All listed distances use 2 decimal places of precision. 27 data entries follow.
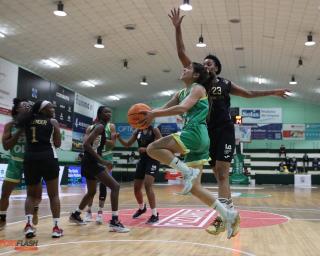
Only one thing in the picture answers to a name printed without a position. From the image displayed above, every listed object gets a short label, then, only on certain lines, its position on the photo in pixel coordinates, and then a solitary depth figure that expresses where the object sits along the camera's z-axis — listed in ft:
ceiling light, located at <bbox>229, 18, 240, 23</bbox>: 48.47
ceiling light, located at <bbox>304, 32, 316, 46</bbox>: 49.90
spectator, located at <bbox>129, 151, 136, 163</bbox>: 96.17
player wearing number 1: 19.13
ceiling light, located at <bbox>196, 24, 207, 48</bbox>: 52.49
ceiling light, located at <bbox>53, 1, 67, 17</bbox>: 41.07
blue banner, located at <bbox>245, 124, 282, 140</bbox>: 91.86
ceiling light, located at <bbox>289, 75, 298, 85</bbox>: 73.13
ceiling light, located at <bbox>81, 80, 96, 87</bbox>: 74.03
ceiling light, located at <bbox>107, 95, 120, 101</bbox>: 89.23
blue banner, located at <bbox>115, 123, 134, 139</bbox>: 97.09
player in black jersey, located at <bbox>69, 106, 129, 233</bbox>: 21.44
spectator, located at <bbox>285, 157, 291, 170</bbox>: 87.81
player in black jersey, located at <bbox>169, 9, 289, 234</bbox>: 16.96
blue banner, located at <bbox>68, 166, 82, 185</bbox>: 73.75
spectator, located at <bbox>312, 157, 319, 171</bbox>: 88.77
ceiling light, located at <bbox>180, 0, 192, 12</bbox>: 37.50
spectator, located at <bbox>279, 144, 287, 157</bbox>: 89.51
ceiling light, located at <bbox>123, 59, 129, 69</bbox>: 64.23
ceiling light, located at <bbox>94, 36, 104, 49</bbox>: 51.78
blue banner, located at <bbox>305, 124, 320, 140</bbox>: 91.91
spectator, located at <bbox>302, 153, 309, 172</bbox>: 88.38
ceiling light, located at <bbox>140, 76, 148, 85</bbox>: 77.32
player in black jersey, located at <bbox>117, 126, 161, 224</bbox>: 24.84
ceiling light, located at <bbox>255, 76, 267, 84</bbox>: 80.86
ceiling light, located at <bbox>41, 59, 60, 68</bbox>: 59.97
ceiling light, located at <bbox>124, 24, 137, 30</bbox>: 49.75
